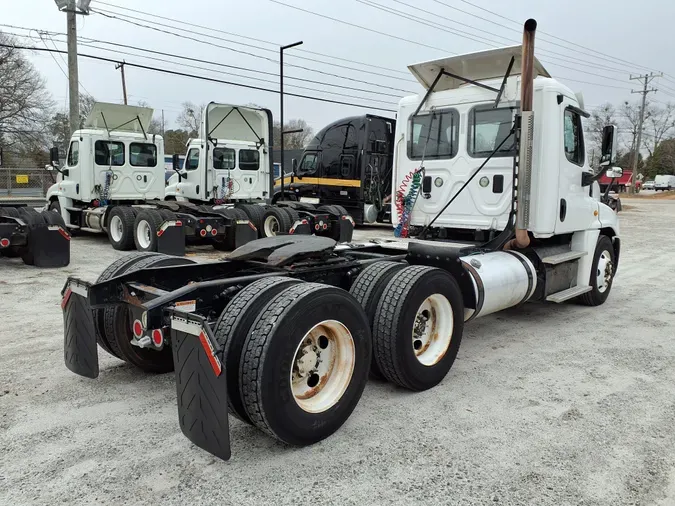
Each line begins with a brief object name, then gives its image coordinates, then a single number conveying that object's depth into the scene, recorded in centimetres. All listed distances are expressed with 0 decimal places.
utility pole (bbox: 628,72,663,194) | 5984
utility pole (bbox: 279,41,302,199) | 1586
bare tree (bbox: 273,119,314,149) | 6165
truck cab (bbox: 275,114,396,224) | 1702
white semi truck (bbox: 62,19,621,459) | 302
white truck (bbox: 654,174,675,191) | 6775
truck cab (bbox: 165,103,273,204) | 1374
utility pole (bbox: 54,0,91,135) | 1834
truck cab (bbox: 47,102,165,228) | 1301
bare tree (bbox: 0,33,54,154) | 3616
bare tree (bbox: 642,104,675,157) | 7382
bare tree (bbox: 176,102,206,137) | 5806
